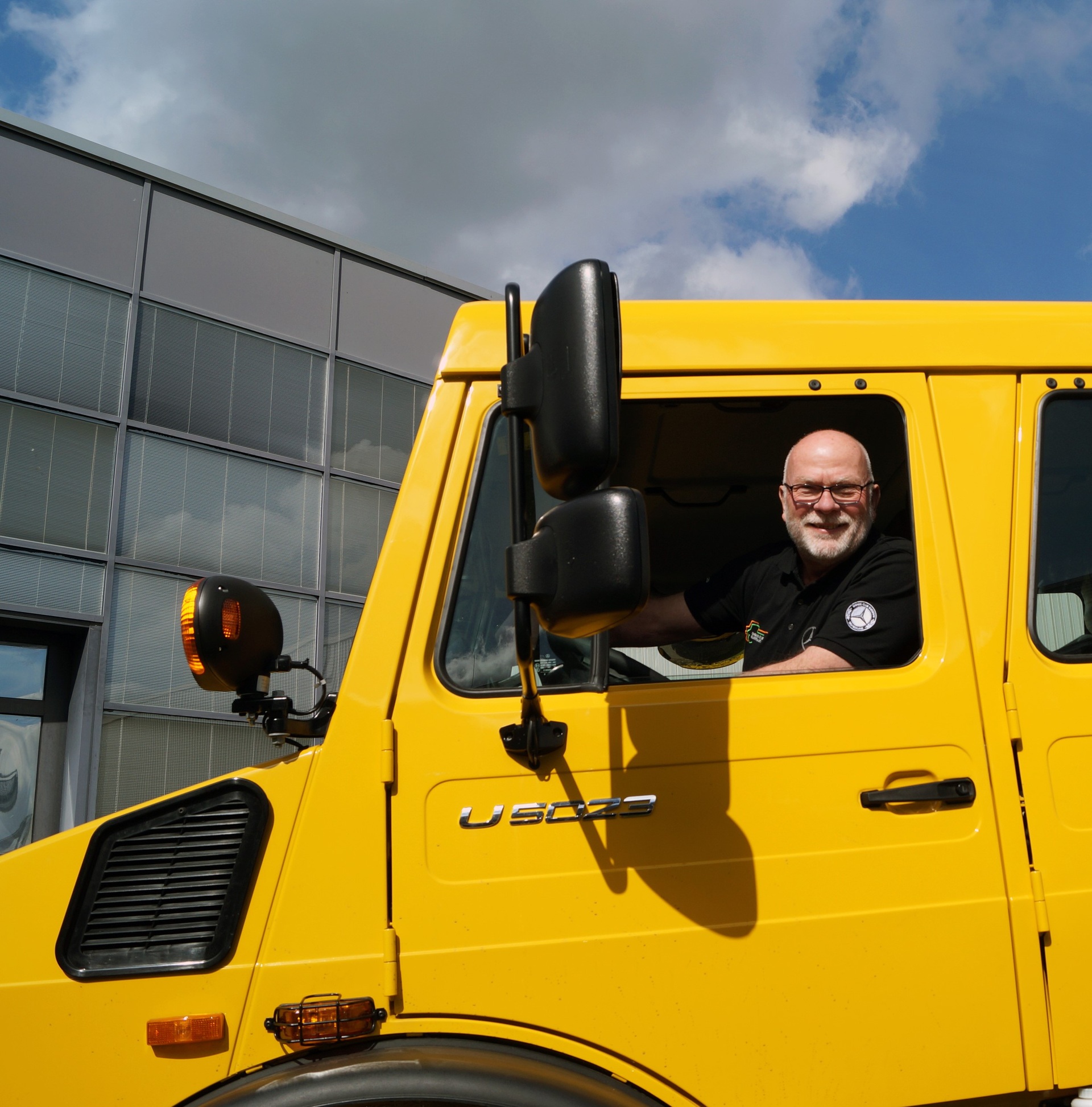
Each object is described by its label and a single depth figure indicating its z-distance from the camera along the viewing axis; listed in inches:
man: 80.2
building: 376.5
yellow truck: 66.9
